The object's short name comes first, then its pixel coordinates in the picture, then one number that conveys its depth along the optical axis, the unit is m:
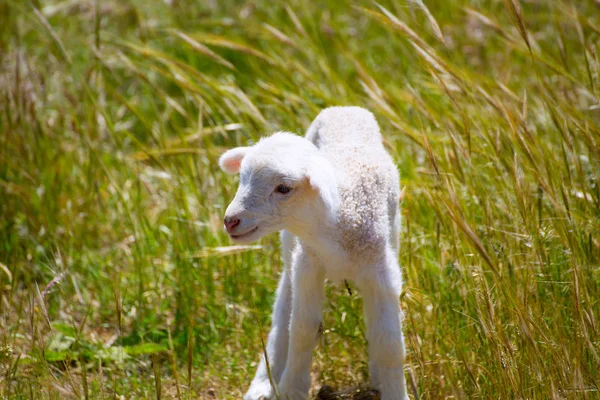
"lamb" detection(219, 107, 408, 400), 6.29
